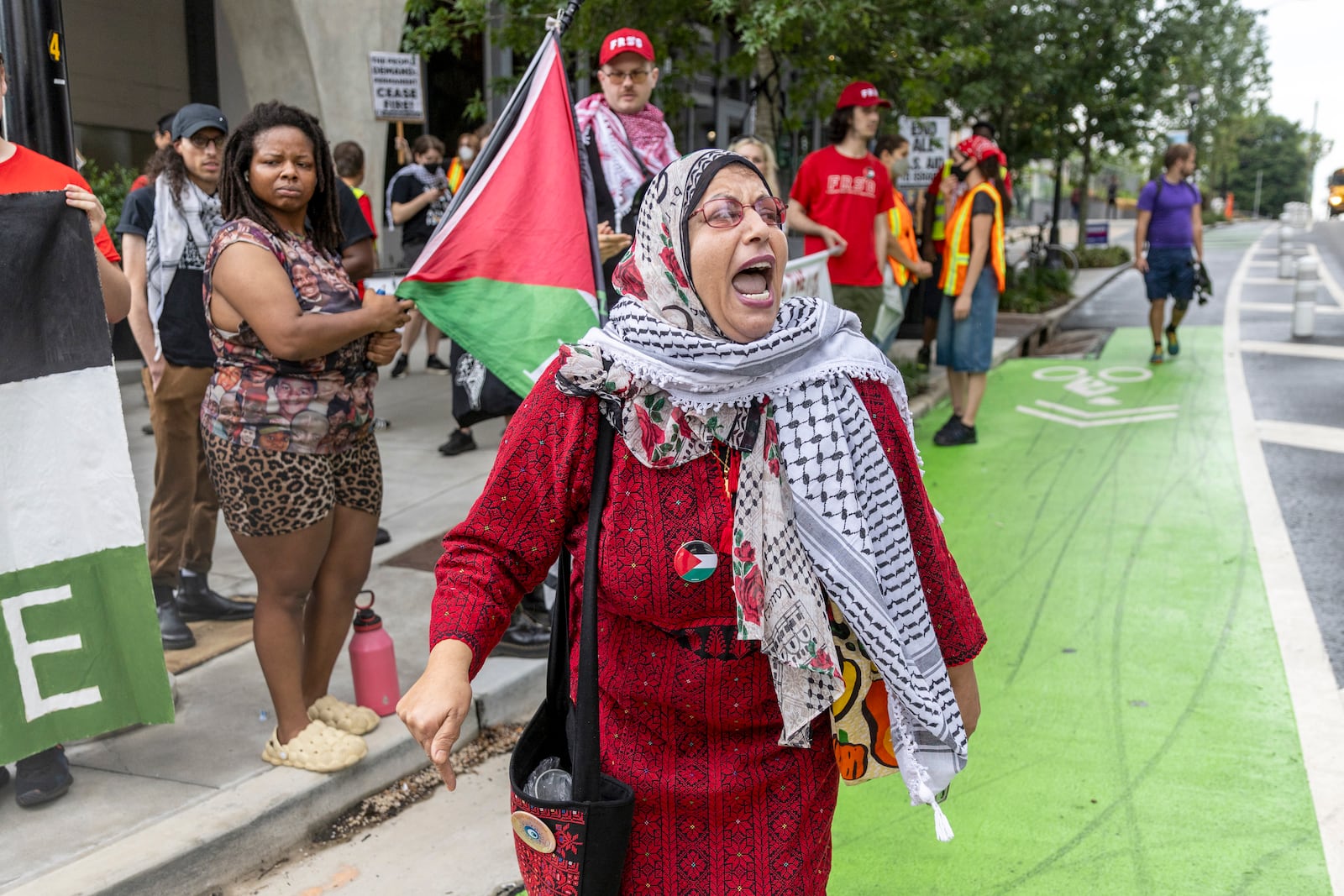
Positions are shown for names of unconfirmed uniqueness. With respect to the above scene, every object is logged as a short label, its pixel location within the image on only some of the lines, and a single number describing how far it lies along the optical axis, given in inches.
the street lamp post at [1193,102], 1193.3
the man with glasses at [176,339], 183.6
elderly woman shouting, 76.8
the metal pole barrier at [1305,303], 564.7
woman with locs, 134.0
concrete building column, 463.5
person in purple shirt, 443.2
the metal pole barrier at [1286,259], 961.5
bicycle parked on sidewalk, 782.5
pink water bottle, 159.5
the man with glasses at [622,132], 193.0
